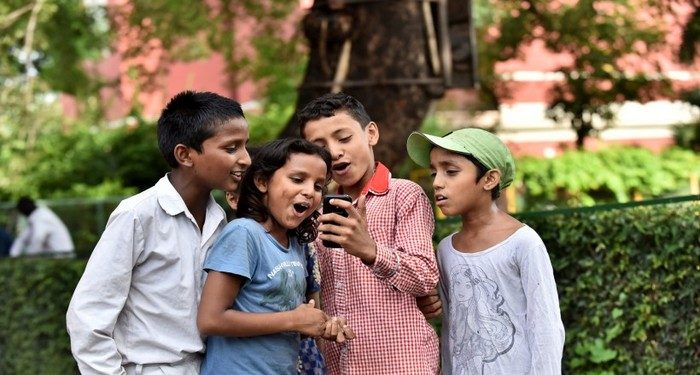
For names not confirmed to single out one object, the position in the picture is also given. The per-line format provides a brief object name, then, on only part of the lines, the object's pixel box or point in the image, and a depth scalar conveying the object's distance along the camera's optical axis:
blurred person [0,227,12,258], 18.00
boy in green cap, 4.09
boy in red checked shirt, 4.10
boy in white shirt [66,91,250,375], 3.97
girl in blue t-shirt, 3.82
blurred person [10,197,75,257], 15.61
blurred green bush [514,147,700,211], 18.55
